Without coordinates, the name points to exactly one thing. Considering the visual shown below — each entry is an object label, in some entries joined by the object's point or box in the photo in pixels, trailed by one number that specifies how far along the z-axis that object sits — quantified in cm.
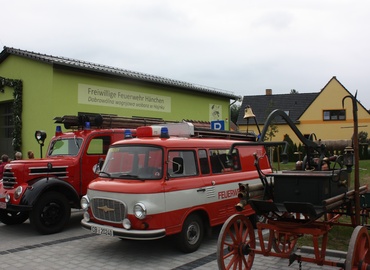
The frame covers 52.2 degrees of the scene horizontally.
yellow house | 3741
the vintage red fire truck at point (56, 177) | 809
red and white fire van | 613
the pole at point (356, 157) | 490
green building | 1468
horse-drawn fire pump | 461
